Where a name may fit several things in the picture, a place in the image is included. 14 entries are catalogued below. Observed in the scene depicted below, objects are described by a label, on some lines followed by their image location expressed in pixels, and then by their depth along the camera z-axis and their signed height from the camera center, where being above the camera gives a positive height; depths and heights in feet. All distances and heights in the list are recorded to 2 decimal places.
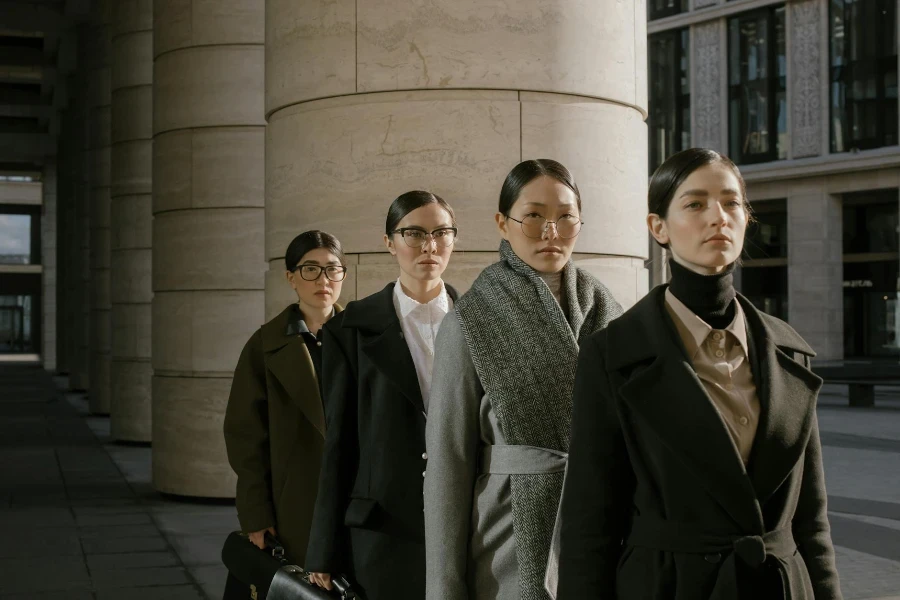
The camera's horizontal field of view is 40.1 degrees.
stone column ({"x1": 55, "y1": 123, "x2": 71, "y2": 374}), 115.24 +7.18
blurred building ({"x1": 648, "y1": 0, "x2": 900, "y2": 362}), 113.50 +16.82
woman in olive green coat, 15.26 -1.31
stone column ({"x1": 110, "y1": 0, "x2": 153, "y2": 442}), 52.80 +4.13
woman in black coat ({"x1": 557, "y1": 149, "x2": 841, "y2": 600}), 7.72 -0.85
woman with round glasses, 9.71 -0.72
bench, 68.59 -3.89
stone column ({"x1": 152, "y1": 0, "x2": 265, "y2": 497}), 36.37 +2.34
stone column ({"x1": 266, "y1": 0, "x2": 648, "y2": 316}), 17.16 +2.73
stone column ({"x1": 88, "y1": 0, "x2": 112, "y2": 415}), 67.21 +6.14
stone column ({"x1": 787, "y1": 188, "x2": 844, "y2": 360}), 117.08 +3.91
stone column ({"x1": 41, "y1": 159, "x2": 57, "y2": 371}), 158.33 +7.12
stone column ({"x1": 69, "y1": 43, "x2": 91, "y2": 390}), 86.58 +4.69
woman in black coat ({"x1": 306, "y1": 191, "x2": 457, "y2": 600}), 11.61 -1.03
